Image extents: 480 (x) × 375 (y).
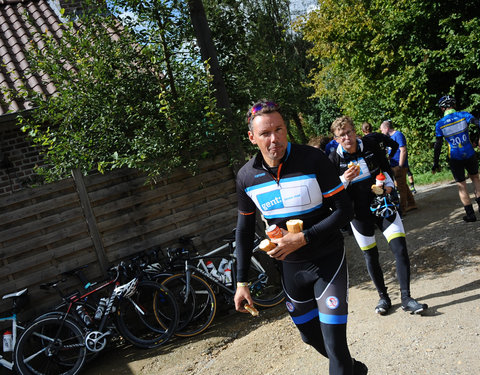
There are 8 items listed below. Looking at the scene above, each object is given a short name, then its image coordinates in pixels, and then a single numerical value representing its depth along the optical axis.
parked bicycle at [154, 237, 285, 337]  5.17
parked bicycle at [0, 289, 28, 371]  4.42
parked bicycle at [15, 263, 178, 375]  4.54
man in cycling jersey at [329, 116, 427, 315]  4.00
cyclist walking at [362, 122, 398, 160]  4.38
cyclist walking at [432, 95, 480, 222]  6.27
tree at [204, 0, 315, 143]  6.17
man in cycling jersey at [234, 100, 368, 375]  2.49
